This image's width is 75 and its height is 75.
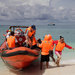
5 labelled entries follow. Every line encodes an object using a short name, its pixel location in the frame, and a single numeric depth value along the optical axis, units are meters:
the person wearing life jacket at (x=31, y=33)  4.60
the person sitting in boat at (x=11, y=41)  4.05
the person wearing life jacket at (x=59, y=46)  4.45
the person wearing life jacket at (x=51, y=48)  4.17
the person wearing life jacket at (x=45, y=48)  4.14
